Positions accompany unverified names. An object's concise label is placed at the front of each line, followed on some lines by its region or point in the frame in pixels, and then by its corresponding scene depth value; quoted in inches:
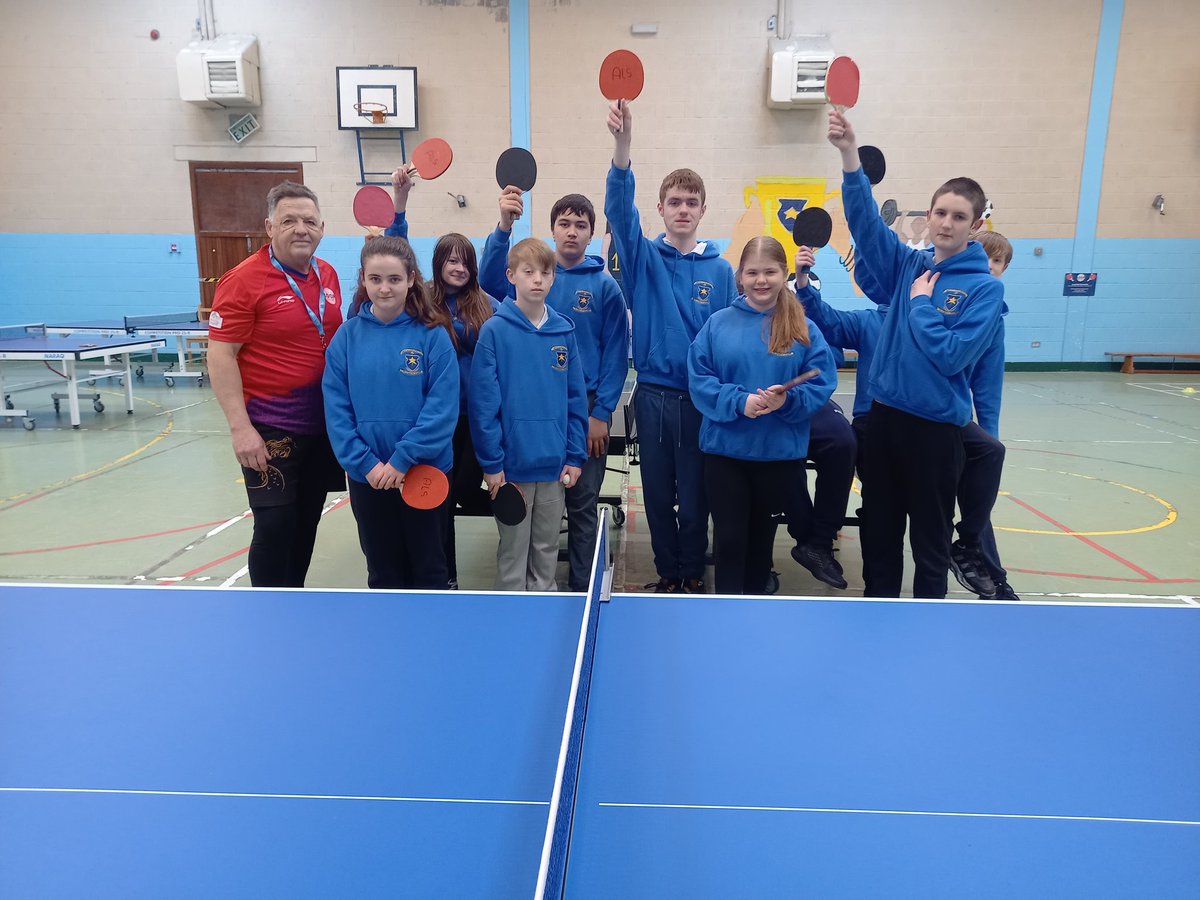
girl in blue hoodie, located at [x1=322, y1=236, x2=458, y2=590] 97.7
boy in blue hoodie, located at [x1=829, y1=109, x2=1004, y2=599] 97.5
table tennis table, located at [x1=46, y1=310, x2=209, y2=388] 318.7
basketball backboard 394.3
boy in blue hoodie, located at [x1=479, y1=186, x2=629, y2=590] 121.0
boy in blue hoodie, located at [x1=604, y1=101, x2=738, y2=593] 118.8
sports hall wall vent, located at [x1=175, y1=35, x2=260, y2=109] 384.5
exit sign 405.7
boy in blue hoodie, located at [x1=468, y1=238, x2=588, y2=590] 107.3
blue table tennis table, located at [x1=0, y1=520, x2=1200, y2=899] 36.8
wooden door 412.2
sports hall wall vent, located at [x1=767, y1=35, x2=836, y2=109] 377.4
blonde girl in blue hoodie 104.6
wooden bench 419.5
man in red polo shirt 94.8
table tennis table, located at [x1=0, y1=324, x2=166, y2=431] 241.9
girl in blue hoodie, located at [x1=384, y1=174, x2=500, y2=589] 116.0
